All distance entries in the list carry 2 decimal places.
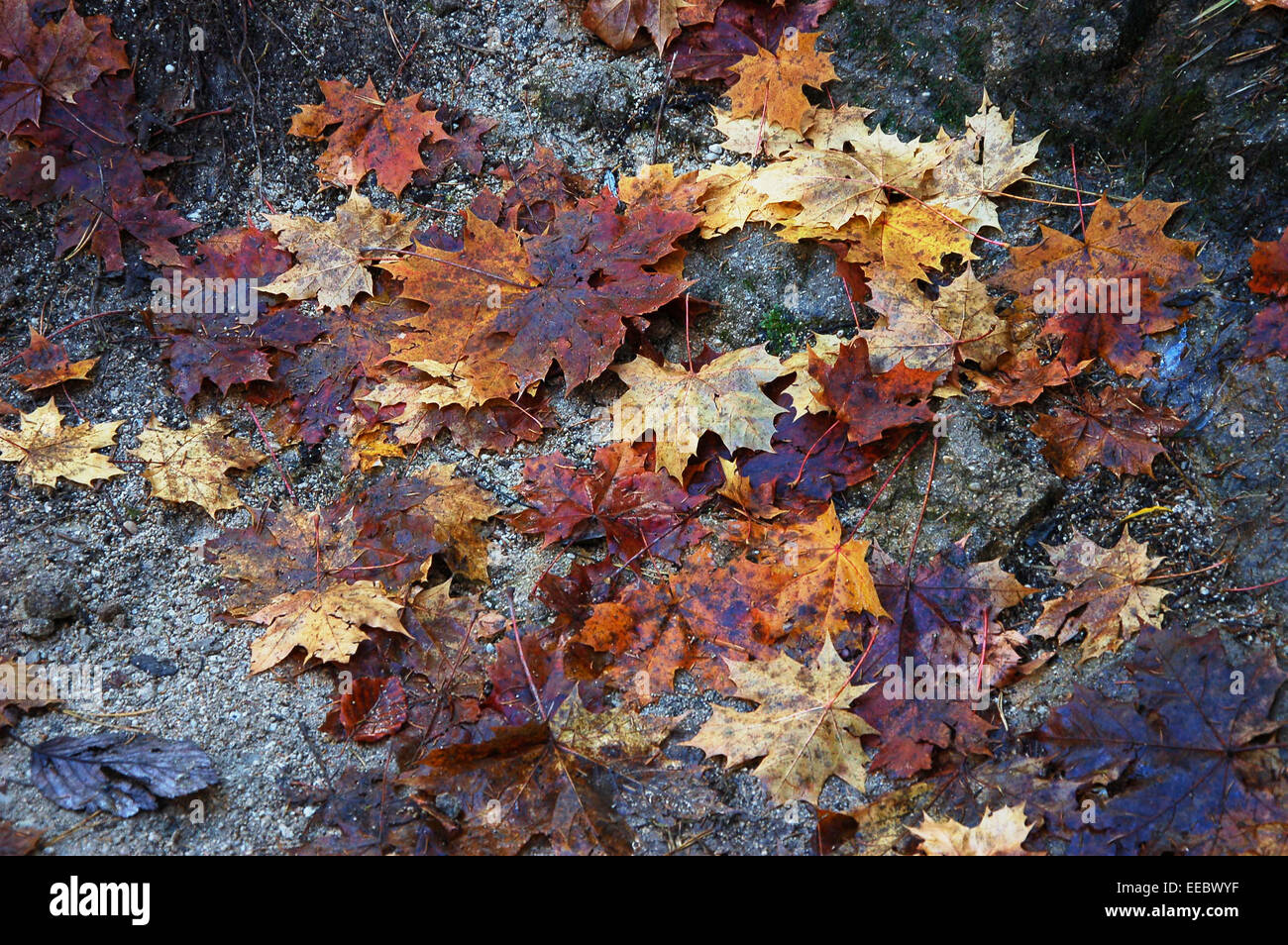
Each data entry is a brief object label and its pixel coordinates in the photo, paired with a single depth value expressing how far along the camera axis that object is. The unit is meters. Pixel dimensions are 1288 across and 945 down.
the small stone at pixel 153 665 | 2.66
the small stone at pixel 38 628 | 2.69
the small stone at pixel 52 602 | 2.71
